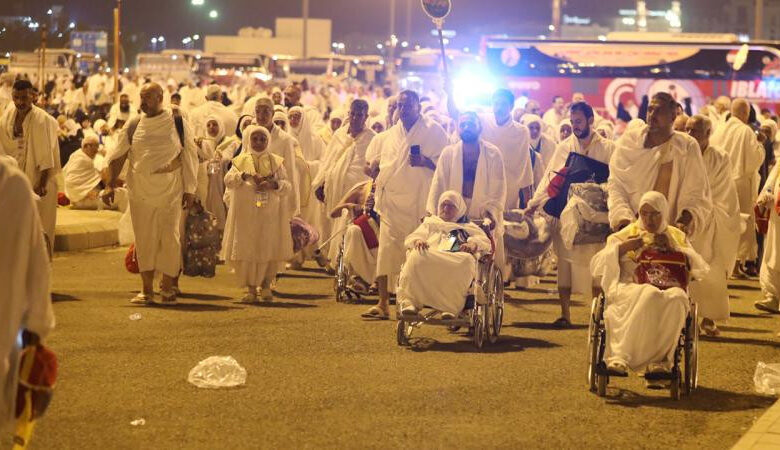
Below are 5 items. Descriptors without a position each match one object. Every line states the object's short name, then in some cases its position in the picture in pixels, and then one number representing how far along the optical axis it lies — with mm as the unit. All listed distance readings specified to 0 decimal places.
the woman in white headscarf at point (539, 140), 18297
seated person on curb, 21953
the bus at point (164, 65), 64250
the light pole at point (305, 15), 63988
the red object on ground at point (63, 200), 22656
